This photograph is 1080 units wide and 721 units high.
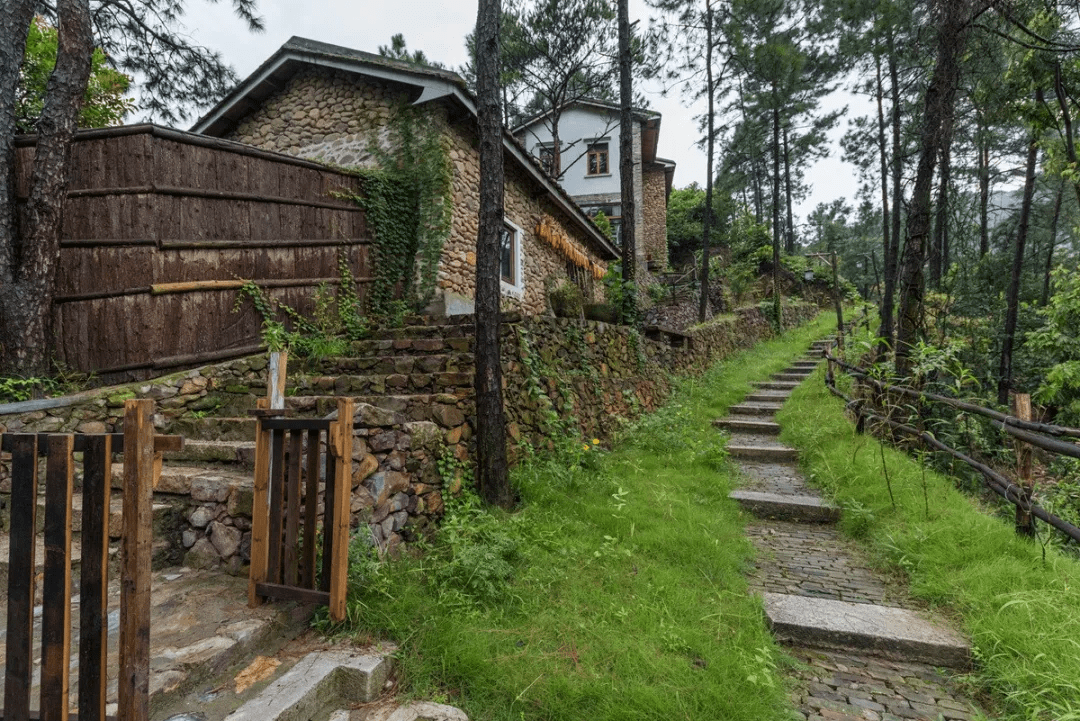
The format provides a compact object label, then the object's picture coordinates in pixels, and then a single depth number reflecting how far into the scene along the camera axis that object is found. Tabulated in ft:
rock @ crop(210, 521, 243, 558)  9.59
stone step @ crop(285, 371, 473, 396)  14.71
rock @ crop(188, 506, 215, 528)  9.88
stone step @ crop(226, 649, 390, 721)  6.21
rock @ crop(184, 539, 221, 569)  9.69
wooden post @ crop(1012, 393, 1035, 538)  10.05
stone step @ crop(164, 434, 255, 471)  11.18
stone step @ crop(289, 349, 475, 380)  15.71
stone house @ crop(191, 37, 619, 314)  23.45
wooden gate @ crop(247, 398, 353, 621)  7.97
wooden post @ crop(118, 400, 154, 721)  4.74
